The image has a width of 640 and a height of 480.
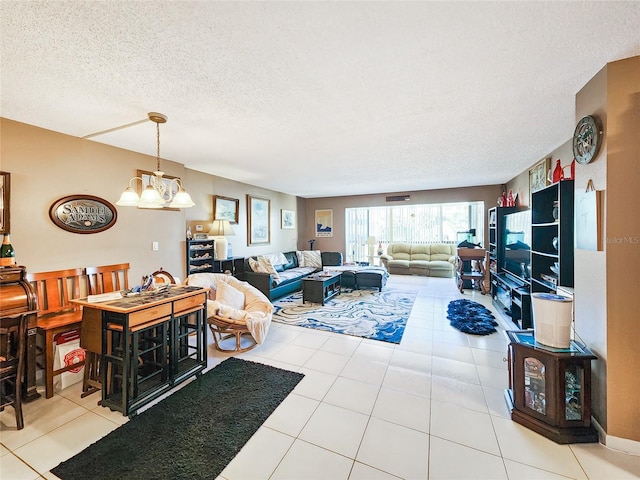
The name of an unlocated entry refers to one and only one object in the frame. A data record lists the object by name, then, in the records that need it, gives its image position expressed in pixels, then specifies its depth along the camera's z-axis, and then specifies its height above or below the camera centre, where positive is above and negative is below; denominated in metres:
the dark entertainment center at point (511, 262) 3.45 -0.42
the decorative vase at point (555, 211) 2.87 +0.30
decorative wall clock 1.75 +0.72
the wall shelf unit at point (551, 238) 2.38 -0.01
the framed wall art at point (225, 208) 5.01 +0.63
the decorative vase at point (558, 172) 3.05 +0.80
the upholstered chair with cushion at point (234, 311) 2.98 -0.91
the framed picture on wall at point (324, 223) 8.53 +0.52
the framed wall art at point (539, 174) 3.83 +1.03
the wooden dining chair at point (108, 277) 2.94 -0.47
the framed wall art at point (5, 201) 2.38 +0.36
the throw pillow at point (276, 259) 5.77 -0.48
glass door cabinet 1.70 -1.08
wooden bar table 1.95 -0.90
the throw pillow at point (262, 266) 5.09 -0.56
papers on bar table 2.12 -0.51
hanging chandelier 2.22 +0.39
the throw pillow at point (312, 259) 6.97 -0.57
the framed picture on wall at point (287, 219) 7.33 +0.58
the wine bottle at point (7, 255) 2.20 -0.14
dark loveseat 4.89 -0.80
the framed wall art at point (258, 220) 5.99 +0.45
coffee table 4.77 -0.97
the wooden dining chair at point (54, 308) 2.20 -0.71
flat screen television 3.65 -0.10
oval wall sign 2.77 +0.29
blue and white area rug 3.52 -1.26
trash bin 1.79 -0.59
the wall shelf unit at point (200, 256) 4.25 -0.30
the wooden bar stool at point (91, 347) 2.06 -0.90
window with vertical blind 8.44 +0.46
